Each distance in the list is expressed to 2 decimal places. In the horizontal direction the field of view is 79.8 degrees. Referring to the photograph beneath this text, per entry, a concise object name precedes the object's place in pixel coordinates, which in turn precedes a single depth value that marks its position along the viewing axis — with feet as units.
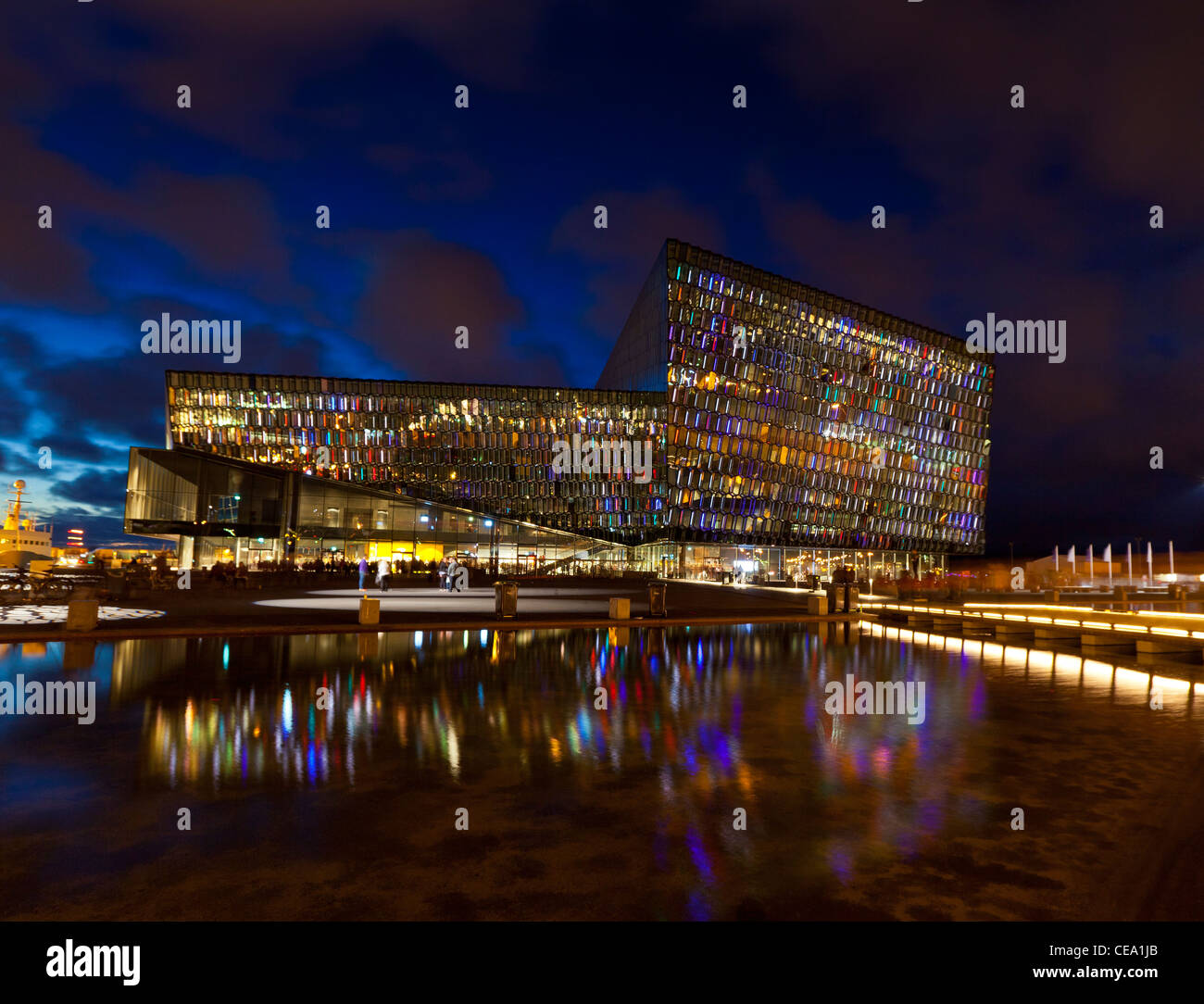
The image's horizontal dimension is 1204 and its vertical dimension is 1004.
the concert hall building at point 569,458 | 224.53
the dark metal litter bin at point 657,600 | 84.33
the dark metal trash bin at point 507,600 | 77.61
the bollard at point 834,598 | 94.58
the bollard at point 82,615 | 60.59
